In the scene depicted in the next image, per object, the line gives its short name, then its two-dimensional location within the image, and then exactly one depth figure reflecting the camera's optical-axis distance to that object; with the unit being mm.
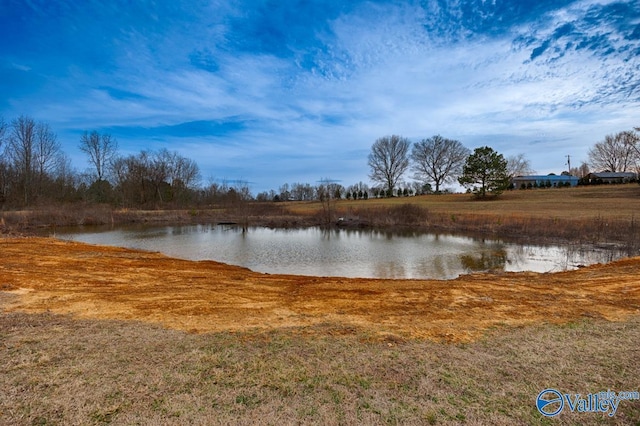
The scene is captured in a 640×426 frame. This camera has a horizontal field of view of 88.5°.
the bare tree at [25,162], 41594
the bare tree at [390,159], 69812
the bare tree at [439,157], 66312
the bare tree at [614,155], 71562
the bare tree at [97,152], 53303
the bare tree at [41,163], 43731
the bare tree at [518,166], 92319
